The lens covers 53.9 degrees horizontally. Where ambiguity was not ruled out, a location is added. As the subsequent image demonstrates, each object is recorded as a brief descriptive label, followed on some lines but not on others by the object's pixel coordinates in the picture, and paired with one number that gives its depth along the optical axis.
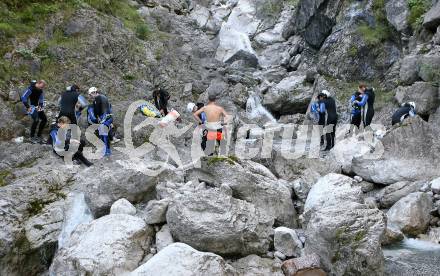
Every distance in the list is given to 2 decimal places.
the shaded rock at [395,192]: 10.11
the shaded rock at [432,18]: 17.86
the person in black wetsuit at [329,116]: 14.62
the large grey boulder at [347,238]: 6.73
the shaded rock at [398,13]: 20.55
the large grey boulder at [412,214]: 8.92
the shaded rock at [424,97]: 15.26
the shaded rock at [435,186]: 9.78
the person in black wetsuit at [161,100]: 17.44
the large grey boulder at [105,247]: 6.96
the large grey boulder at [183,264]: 6.30
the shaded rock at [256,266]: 7.17
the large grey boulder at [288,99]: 22.20
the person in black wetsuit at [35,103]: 13.84
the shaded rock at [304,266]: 6.94
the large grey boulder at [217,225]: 7.29
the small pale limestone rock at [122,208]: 8.27
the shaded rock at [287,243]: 7.64
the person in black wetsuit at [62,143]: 12.49
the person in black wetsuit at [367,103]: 14.48
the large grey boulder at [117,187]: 8.67
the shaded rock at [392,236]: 8.58
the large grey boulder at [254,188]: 9.08
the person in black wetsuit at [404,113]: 13.38
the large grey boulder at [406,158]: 11.01
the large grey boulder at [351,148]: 12.00
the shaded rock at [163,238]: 7.55
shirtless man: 11.30
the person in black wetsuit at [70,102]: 13.70
